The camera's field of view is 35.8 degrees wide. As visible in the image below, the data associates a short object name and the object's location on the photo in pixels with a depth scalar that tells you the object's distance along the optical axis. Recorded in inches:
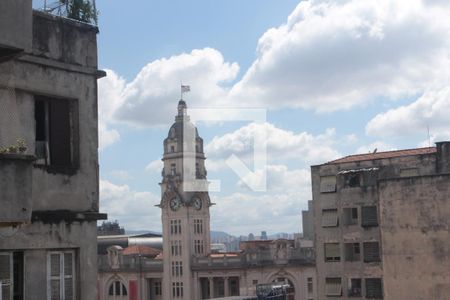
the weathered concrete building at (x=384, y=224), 1391.5
